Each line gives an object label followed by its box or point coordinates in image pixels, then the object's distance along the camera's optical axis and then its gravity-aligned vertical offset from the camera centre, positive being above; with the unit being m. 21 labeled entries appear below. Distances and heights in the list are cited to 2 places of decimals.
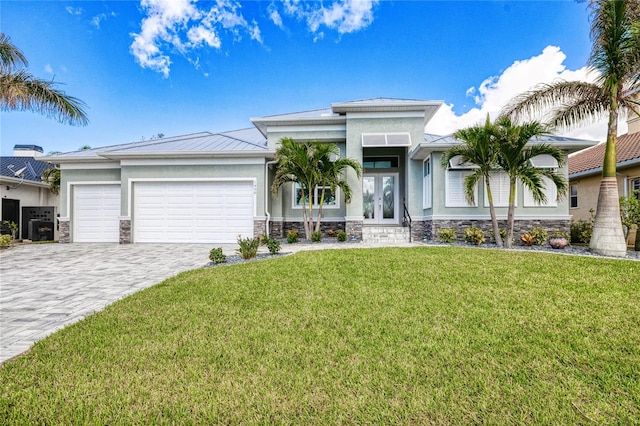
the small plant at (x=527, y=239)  11.58 -1.00
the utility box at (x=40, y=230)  16.86 -0.93
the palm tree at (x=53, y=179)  17.08 +1.98
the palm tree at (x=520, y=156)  10.35 +2.00
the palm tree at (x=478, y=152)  10.74 +2.20
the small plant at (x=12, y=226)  15.71 -0.65
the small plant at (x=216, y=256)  8.67 -1.22
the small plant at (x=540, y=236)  11.71 -0.89
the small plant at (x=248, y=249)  9.17 -1.07
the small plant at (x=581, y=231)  12.63 -0.78
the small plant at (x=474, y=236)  11.49 -0.87
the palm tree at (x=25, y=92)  10.27 +4.17
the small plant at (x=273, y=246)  9.73 -1.06
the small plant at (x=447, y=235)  11.89 -0.86
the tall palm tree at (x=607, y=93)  8.82 +3.84
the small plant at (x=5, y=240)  12.34 -1.08
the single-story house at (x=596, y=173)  13.55 +1.93
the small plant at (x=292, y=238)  12.97 -1.05
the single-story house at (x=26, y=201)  16.78 +0.74
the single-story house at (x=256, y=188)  12.90 +1.15
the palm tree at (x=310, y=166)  12.73 +1.99
